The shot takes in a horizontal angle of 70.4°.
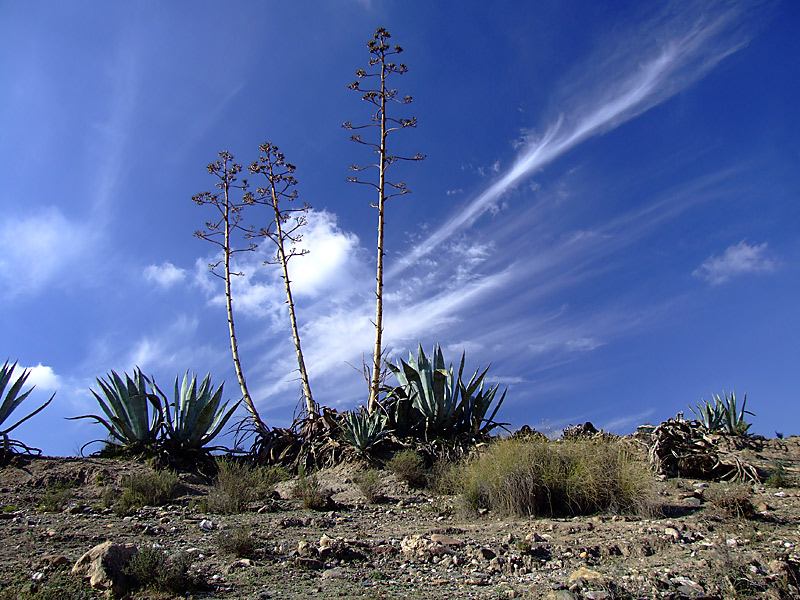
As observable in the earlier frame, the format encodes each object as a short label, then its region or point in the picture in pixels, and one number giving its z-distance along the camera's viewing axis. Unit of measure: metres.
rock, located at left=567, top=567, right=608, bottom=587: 4.29
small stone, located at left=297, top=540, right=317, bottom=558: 4.99
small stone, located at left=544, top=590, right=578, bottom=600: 3.91
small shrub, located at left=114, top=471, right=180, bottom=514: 7.56
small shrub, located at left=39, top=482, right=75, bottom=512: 7.25
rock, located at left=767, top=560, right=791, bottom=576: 4.54
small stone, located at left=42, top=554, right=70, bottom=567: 4.53
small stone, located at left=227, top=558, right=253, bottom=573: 4.68
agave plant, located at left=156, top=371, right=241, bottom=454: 10.80
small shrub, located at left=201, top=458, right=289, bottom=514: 7.20
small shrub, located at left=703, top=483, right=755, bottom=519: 6.26
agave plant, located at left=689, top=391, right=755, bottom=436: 13.23
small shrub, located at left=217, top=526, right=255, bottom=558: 4.96
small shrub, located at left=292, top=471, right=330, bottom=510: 7.70
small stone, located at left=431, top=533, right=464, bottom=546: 5.44
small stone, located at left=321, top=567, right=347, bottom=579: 4.55
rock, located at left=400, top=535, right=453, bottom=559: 5.18
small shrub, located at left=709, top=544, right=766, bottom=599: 4.26
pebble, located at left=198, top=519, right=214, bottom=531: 6.07
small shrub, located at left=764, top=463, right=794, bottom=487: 8.16
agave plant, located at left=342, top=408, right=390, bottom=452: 10.22
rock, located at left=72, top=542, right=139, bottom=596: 4.11
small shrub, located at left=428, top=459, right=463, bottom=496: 8.50
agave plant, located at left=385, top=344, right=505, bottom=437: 10.82
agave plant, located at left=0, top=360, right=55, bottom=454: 9.94
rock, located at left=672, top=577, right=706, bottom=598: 4.18
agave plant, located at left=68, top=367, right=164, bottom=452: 10.56
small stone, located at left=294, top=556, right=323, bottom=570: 4.75
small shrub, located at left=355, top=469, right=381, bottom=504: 8.34
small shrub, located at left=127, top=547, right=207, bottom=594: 4.08
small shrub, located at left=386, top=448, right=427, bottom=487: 9.21
